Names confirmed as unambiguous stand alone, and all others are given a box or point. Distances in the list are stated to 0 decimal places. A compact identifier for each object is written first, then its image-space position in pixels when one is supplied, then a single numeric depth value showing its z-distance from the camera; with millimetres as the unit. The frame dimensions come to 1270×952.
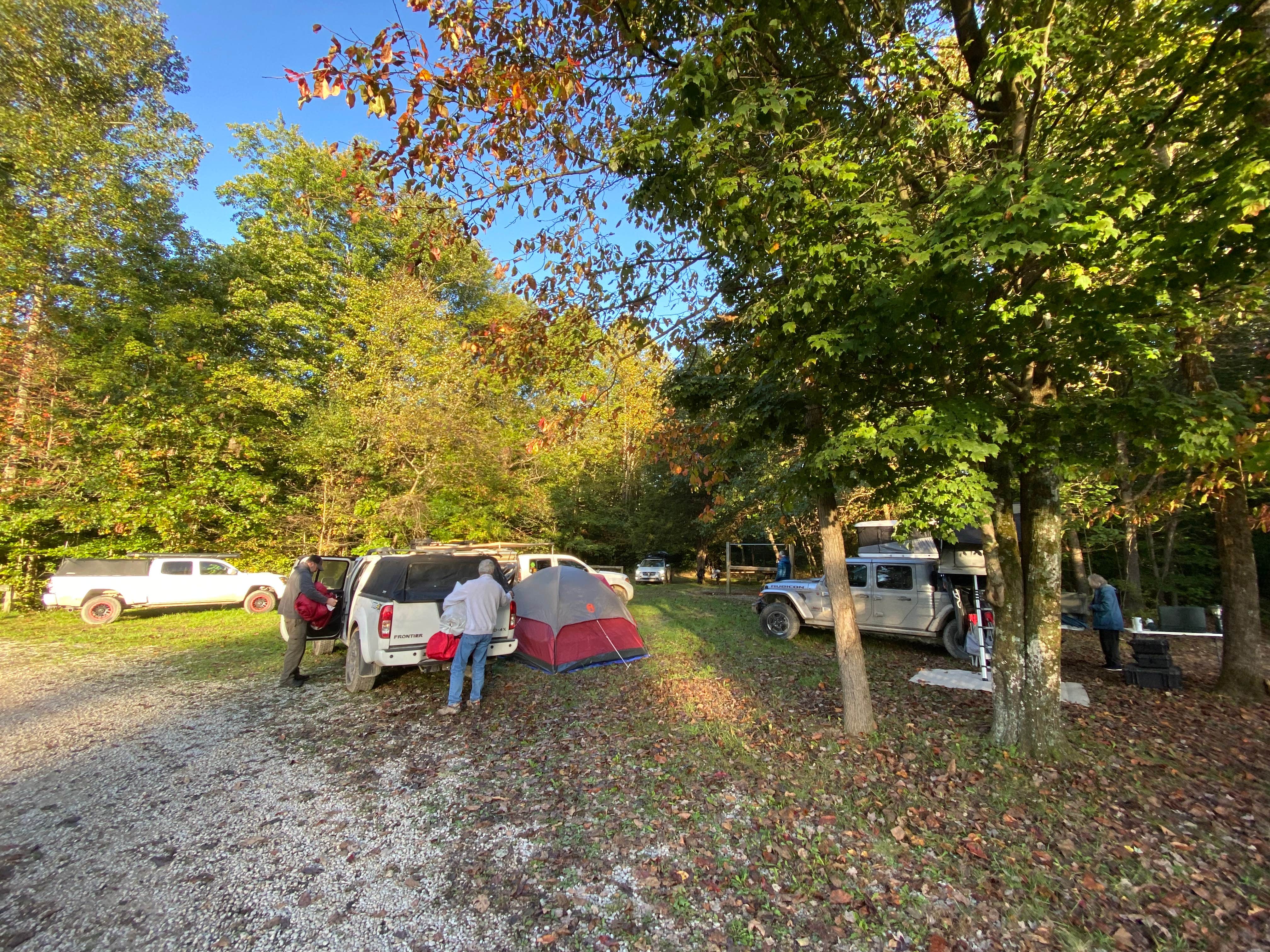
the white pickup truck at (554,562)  12797
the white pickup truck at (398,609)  6180
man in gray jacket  6867
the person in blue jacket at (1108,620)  7320
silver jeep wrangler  8680
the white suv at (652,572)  25562
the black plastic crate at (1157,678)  6418
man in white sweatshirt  5961
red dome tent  7668
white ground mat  6152
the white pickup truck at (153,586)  12359
